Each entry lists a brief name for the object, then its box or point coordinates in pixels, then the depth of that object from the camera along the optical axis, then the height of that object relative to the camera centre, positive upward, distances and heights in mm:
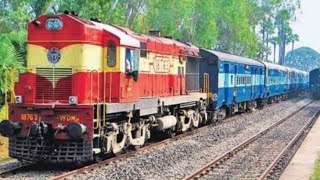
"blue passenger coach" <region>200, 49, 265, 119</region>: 25047 -68
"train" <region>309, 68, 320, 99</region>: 56491 -335
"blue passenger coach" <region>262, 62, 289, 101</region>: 41384 -146
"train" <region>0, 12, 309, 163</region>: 12367 -355
